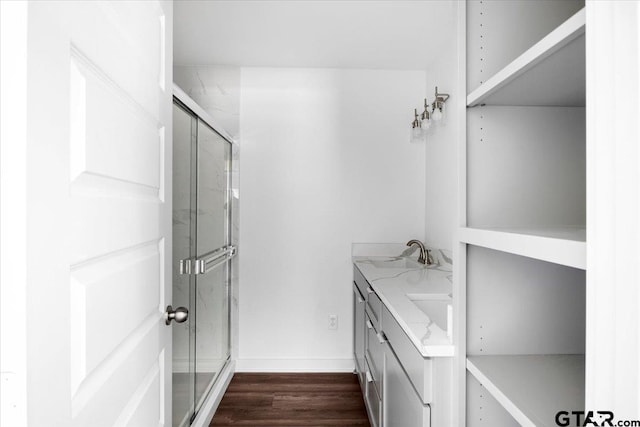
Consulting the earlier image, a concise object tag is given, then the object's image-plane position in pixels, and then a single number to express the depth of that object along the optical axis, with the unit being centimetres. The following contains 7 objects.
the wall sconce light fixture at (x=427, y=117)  272
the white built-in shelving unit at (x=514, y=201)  108
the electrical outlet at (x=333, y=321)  317
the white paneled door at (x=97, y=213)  53
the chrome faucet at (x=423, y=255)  296
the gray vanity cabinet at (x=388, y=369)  125
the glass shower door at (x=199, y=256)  189
